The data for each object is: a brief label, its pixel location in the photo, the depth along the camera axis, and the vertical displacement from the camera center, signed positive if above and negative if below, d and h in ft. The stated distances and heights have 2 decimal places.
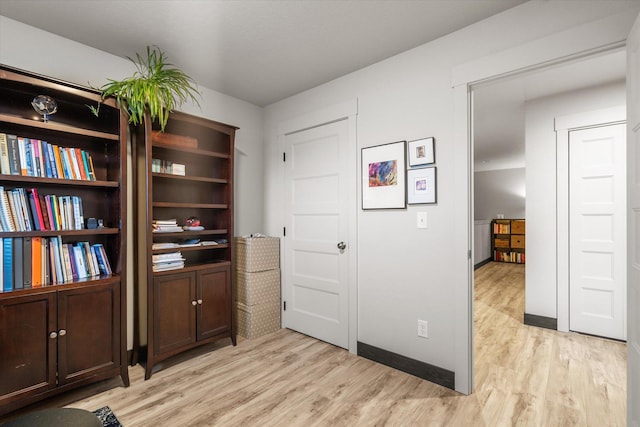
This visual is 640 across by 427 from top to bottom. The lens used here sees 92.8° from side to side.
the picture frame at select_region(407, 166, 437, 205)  7.39 +0.72
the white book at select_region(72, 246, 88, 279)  6.82 -1.06
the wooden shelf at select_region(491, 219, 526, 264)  25.55 -2.24
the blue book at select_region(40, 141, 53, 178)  6.40 +1.17
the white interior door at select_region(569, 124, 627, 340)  9.73 -0.55
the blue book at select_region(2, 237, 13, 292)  5.83 -0.95
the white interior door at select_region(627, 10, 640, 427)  4.47 -0.16
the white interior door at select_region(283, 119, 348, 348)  9.43 -0.61
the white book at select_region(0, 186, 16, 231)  5.85 +0.05
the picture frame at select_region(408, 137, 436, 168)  7.38 +1.55
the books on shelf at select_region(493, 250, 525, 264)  25.26 -3.60
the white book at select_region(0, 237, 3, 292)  5.80 -0.84
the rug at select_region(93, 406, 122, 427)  5.66 -3.92
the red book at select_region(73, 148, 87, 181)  6.90 +1.20
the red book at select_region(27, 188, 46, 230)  6.28 +0.15
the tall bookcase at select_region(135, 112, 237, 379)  7.72 -0.64
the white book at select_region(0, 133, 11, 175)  5.90 +1.16
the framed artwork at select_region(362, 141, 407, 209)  7.98 +1.04
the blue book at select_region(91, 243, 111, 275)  7.19 -1.04
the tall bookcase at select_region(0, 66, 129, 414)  5.82 -0.97
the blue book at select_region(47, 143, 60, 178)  6.48 +1.16
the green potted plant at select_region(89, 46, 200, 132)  6.97 +2.82
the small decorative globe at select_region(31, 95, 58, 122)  6.42 +2.35
